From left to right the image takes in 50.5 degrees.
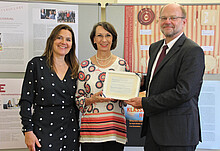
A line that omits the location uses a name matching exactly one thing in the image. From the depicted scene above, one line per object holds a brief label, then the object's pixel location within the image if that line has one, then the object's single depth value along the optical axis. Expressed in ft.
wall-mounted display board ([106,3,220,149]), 10.19
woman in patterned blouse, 7.29
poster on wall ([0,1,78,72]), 10.04
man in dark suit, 5.84
